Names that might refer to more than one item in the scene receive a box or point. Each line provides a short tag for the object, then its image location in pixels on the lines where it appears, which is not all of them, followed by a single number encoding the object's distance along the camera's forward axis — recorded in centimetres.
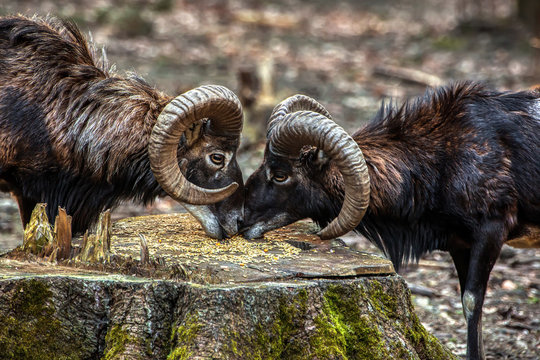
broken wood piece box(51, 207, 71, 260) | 895
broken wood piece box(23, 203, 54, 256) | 895
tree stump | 787
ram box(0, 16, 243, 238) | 1219
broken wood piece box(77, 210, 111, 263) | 875
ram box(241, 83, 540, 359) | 1150
